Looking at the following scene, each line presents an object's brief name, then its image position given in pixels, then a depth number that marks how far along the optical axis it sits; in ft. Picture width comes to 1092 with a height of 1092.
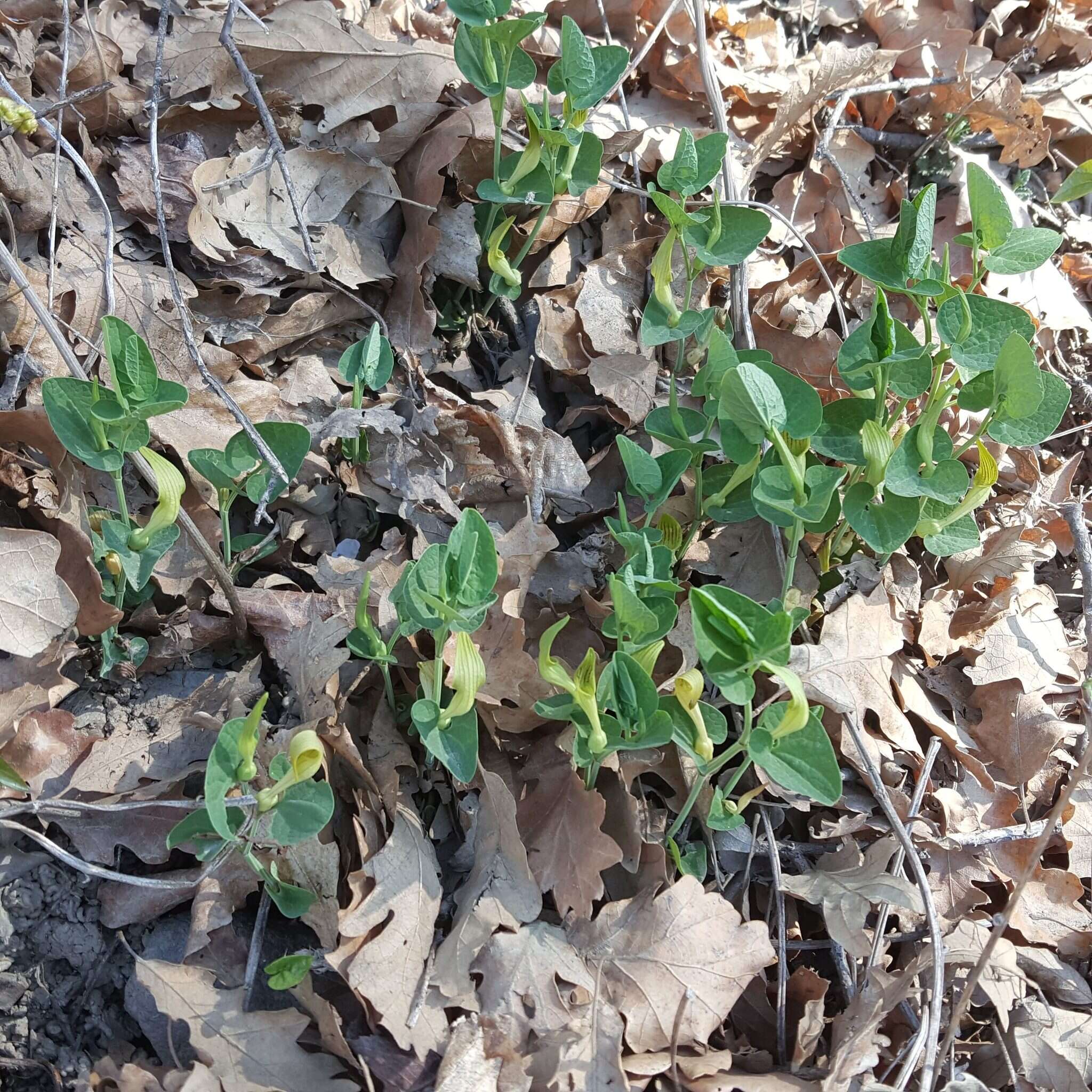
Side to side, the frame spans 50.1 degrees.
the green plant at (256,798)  1.41
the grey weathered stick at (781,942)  1.62
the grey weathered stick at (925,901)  1.55
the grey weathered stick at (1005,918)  1.47
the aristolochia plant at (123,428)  1.56
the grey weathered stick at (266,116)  1.94
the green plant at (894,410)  1.64
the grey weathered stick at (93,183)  1.82
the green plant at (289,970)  1.51
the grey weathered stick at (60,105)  1.73
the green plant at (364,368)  1.89
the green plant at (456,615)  1.52
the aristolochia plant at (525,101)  1.81
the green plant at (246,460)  1.69
